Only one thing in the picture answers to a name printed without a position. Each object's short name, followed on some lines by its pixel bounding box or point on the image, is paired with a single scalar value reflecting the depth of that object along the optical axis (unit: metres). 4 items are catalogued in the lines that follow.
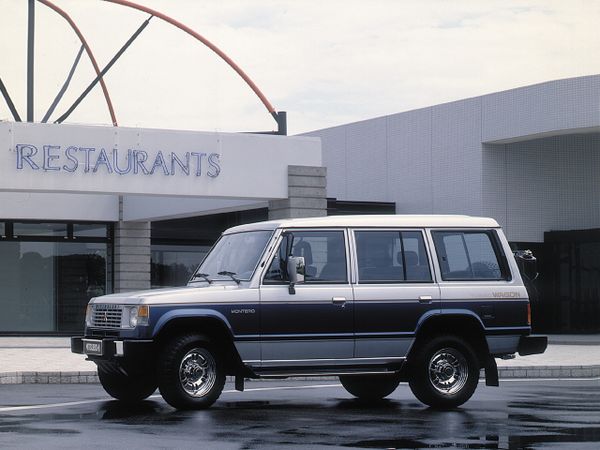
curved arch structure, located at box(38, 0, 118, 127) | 32.81
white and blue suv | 13.44
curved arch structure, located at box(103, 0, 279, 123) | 29.22
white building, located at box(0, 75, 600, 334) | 32.09
